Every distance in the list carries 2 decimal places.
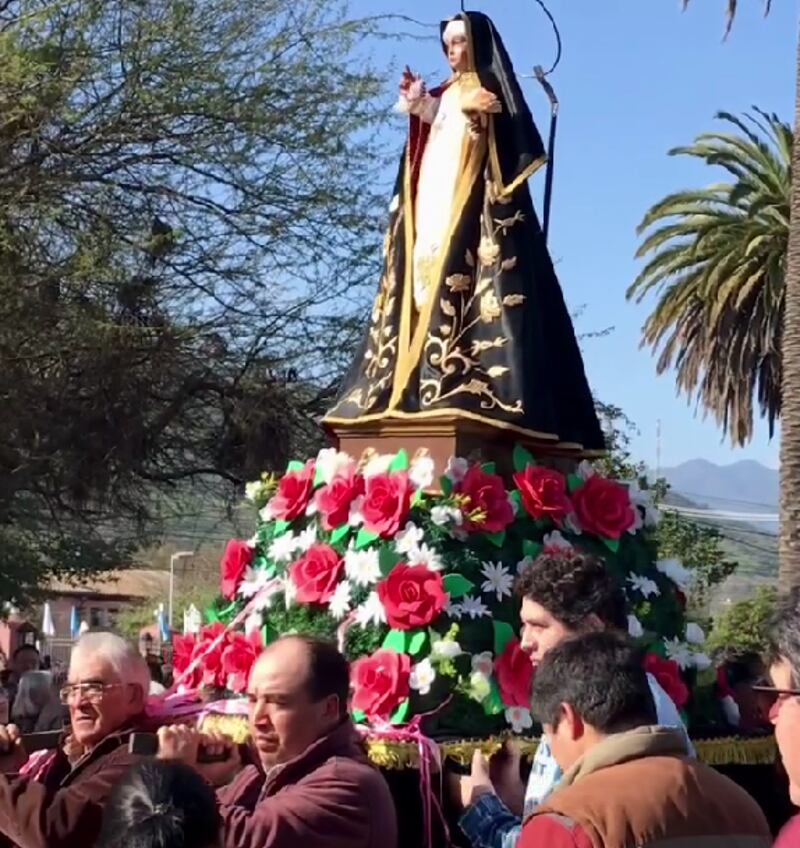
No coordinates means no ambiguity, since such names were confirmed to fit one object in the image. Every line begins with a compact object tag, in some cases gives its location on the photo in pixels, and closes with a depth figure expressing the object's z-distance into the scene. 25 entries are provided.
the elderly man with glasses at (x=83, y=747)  3.50
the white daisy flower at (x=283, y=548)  5.27
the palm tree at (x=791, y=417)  9.62
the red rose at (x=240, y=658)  5.07
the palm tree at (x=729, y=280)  18.34
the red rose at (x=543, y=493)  5.12
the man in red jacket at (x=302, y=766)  3.31
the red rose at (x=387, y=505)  4.93
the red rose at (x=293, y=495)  5.34
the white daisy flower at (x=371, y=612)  4.86
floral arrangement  4.74
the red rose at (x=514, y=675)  4.75
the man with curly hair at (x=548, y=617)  3.49
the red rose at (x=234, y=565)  5.43
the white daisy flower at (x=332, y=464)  5.30
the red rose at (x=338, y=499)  5.13
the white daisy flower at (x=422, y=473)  5.04
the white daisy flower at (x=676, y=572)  5.54
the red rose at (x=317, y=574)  4.98
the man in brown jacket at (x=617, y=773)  2.52
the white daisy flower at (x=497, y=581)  4.91
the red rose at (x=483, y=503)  4.96
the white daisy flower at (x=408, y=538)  4.88
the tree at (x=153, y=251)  10.71
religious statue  5.38
